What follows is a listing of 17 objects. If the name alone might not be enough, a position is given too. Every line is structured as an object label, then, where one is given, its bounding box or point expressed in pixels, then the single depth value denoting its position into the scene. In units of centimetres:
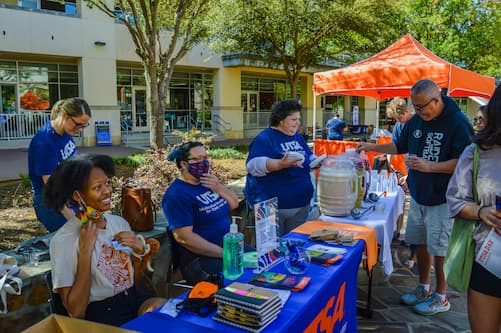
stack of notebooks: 174
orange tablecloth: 306
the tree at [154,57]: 829
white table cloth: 334
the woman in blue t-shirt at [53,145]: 313
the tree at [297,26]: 1390
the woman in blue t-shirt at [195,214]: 283
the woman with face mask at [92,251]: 208
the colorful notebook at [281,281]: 213
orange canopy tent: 686
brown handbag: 380
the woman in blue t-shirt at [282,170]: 359
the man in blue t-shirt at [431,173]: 339
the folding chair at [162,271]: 360
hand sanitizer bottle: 230
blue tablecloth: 178
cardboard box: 146
